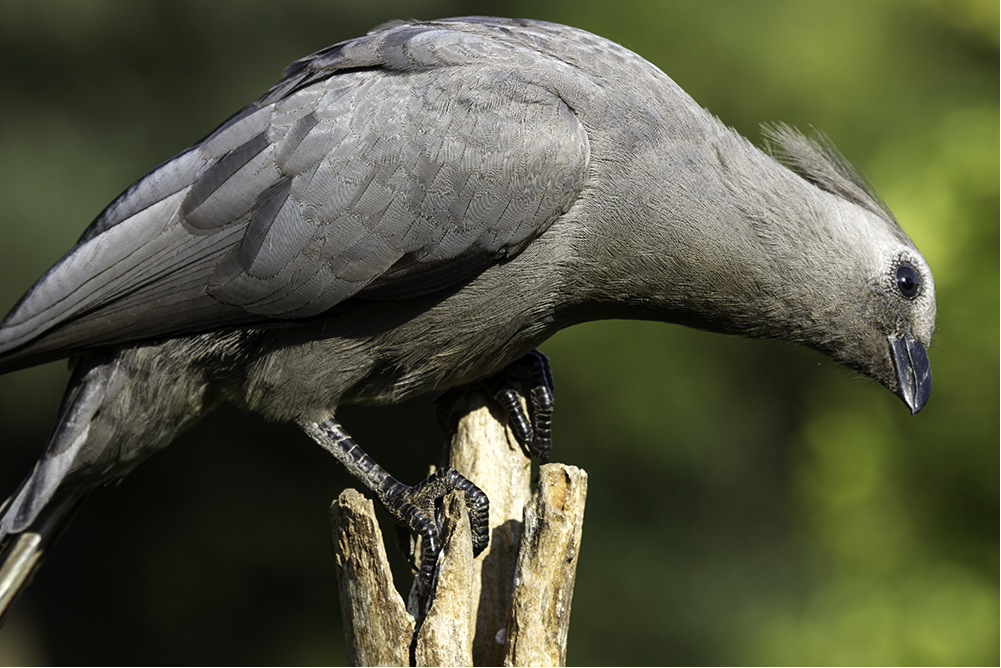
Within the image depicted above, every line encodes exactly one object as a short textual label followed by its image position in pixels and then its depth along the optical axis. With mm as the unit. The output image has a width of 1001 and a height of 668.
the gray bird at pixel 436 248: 5648
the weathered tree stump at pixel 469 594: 5391
